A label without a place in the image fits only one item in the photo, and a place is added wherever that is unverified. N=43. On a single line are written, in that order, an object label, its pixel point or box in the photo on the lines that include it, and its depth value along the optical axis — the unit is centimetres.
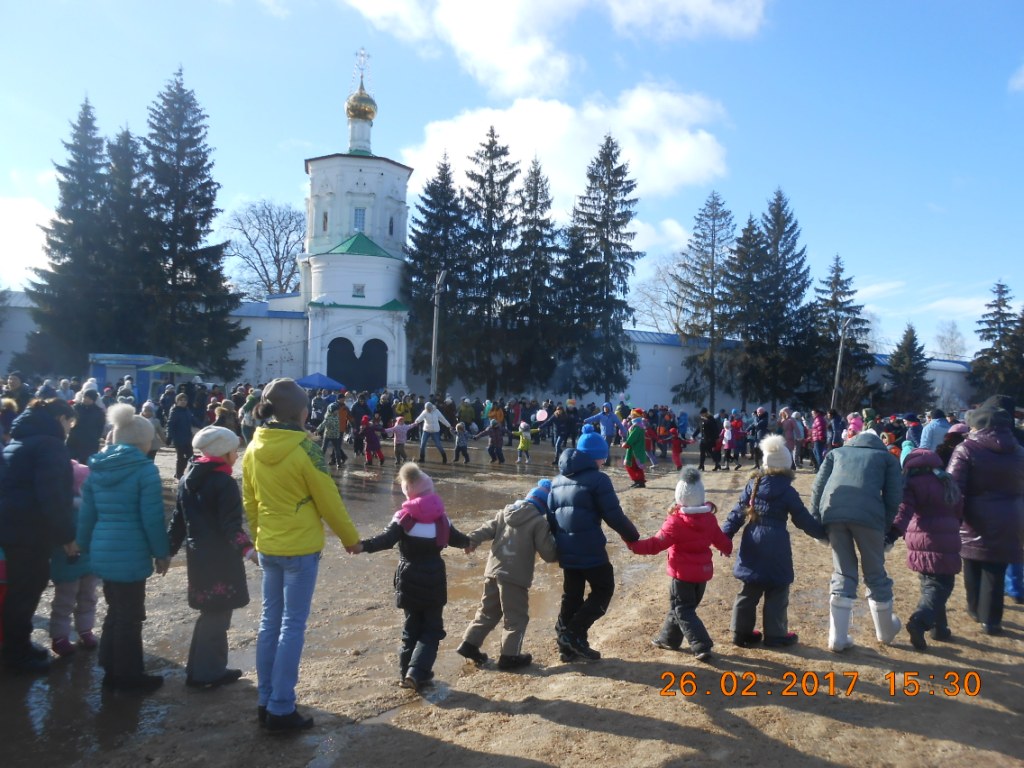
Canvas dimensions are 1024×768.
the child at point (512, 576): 505
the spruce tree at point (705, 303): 4403
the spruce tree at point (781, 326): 4359
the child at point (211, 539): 462
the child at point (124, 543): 460
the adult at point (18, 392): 1014
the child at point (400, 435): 1905
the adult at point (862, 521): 525
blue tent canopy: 3005
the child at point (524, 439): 1953
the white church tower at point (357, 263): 3728
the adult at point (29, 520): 488
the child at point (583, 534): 507
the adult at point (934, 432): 1032
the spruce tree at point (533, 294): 3966
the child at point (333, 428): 1598
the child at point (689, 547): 509
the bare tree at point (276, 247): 5759
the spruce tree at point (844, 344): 4272
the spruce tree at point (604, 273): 4006
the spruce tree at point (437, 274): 3953
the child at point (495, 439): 1925
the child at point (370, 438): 1744
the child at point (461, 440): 1839
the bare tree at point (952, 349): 7517
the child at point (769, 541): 517
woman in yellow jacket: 411
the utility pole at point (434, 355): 2997
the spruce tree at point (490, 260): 3975
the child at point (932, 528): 548
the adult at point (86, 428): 930
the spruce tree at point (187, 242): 3525
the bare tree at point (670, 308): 5330
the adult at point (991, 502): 578
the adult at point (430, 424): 1759
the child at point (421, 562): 473
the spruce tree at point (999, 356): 4728
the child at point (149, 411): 1470
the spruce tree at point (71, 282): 3459
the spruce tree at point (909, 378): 4503
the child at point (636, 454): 1482
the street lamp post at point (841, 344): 4028
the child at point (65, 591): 520
